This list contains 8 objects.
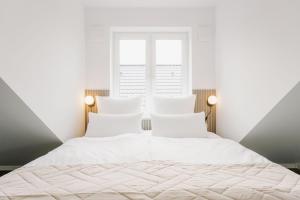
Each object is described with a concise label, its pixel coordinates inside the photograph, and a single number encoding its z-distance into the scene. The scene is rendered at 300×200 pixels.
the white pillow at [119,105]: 3.36
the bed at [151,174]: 1.35
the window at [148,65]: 3.79
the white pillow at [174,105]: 3.36
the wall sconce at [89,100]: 3.62
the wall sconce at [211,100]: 3.60
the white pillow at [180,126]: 3.01
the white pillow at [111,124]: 3.08
